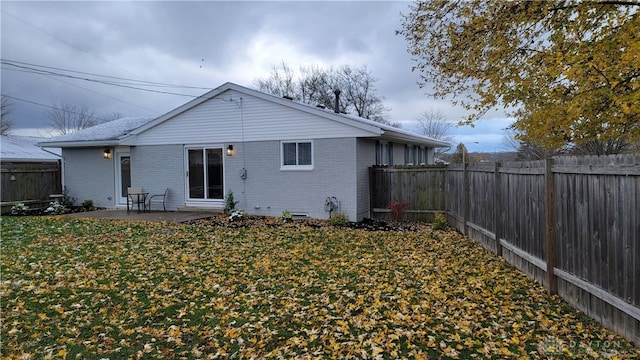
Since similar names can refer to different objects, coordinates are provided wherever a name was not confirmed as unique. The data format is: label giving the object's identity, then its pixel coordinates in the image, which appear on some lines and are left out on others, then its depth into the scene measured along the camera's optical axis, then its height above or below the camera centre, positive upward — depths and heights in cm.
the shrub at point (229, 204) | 1246 -83
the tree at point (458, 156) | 3024 +157
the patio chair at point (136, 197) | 1369 -57
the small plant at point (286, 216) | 1143 -116
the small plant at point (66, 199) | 1559 -68
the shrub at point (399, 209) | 1110 -97
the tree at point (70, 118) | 4162 +719
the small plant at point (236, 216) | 1148 -111
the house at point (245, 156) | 1134 +79
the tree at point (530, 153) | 1905 +109
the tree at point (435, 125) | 4453 +596
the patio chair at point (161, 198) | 1378 -63
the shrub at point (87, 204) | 1506 -86
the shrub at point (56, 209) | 1418 -98
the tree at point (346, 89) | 3869 +906
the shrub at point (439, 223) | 986 -125
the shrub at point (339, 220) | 1068 -121
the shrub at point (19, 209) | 1418 -95
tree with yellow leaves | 592 +204
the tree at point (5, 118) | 3481 +620
